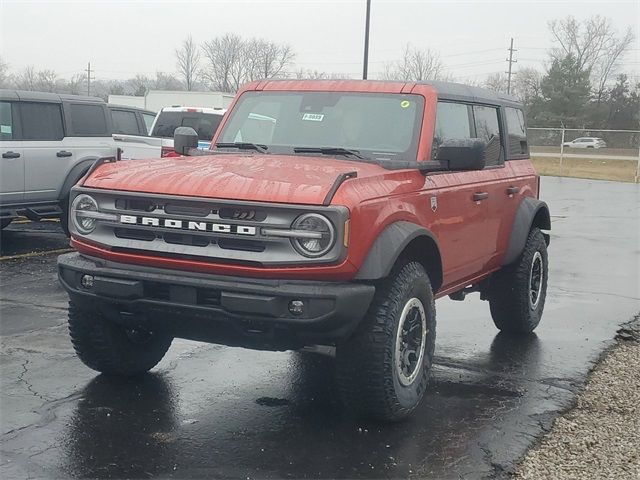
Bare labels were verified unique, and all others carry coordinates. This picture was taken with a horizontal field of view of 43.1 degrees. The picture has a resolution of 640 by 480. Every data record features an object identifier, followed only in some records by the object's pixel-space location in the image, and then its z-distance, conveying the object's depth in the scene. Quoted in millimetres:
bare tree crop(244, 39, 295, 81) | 71675
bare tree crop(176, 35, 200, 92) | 81062
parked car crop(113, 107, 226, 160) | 15156
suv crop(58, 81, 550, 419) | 4133
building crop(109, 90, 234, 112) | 26641
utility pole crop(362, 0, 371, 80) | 24828
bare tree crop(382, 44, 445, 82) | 62938
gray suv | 10336
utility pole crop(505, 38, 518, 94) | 83281
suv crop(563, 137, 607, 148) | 50250
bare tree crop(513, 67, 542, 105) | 80769
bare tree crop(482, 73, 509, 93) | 88312
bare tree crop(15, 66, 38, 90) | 74875
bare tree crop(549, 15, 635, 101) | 81250
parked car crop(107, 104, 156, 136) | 14164
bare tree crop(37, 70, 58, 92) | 80175
